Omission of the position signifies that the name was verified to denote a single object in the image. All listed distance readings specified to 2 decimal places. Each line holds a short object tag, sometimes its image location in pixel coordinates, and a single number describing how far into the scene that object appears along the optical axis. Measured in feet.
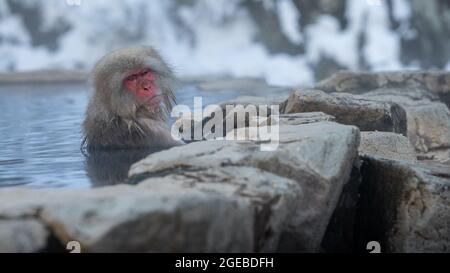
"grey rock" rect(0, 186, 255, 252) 7.07
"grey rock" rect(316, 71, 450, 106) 24.82
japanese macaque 13.15
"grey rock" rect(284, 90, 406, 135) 14.75
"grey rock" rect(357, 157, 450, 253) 10.53
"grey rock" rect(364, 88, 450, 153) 19.98
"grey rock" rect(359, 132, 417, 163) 13.99
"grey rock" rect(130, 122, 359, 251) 9.32
